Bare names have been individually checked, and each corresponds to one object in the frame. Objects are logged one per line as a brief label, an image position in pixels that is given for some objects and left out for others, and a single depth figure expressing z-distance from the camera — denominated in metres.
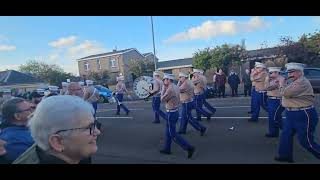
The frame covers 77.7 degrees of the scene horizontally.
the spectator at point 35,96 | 2.51
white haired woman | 0.88
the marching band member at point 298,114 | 2.65
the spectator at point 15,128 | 1.39
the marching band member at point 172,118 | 3.11
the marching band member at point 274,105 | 3.62
